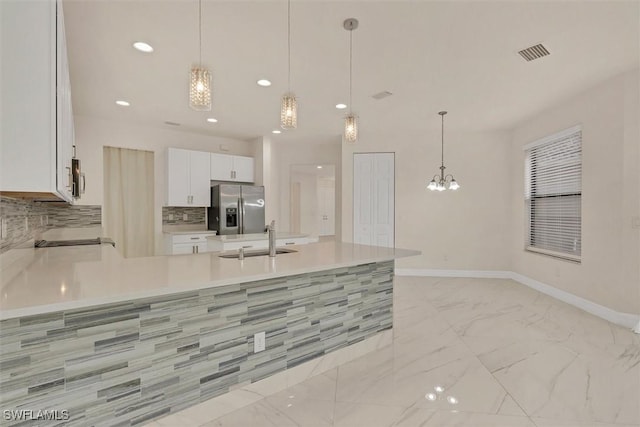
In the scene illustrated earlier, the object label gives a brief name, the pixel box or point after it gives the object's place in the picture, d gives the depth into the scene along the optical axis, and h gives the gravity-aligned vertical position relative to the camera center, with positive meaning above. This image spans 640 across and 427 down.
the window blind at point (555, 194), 4.07 +0.19
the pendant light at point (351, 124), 2.59 +0.71
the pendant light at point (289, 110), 2.26 +0.71
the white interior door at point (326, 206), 10.94 +0.04
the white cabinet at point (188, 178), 5.15 +0.49
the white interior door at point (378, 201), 5.82 +0.12
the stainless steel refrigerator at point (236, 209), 5.21 -0.04
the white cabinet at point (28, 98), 1.19 +0.44
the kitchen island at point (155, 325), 1.31 -0.64
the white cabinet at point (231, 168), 5.58 +0.73
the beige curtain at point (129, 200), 4.93 +0.11
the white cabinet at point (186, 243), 4.94 -0.59
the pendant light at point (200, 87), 1.88 +0.73
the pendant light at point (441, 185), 4.59 +0.34
